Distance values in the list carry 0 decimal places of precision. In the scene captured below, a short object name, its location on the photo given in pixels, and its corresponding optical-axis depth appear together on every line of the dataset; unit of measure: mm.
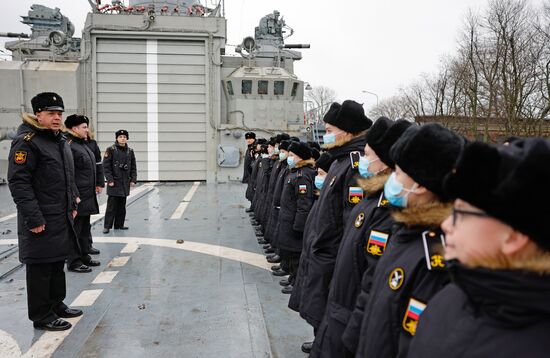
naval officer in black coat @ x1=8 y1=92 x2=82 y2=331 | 3748
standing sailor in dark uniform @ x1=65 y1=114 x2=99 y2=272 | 6012
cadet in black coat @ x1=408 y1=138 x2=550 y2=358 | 1040
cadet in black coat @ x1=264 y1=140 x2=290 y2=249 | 6000
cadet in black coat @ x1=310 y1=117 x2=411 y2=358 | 2139
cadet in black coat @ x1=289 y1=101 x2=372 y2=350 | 2908
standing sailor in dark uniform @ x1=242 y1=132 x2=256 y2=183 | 12020
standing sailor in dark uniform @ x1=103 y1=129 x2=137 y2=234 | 8031
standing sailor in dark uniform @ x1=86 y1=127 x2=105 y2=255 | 6516
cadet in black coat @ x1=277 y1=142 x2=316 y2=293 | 4930
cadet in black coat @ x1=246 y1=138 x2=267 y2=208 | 9678
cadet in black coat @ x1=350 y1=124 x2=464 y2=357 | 1567
